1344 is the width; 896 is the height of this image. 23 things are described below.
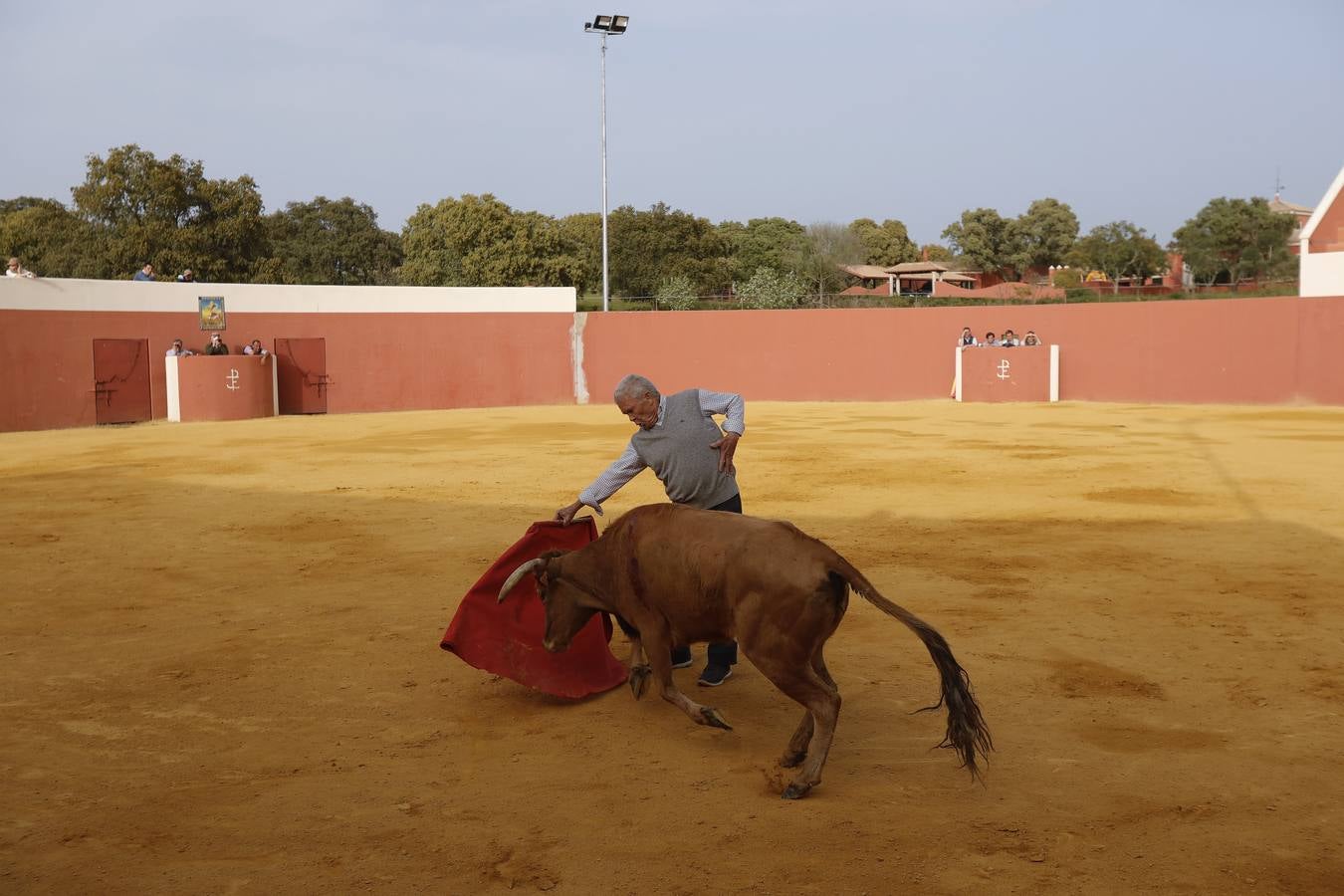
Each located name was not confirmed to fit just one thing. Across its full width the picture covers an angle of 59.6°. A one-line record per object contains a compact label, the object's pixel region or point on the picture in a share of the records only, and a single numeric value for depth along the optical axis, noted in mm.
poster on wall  24047
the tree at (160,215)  42938
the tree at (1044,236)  86125
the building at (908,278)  82625
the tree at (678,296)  45750
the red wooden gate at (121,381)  22391
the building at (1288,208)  79662
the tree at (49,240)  44625
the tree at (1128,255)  68562
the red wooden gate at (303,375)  25156
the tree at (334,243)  70562
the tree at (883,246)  96000
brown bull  4051
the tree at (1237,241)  60719
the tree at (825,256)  68562
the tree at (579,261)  57156
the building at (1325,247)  23500
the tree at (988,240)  87375
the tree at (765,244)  73750
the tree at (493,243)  56281
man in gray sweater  5254
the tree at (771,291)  45656
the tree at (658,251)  58594
